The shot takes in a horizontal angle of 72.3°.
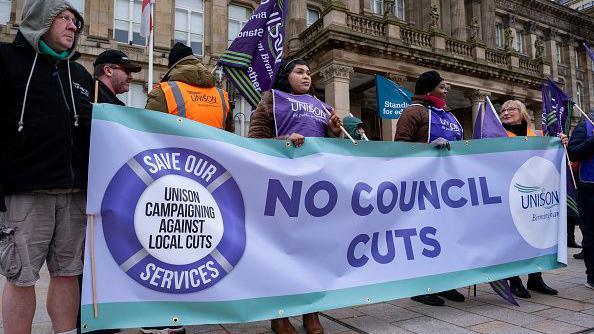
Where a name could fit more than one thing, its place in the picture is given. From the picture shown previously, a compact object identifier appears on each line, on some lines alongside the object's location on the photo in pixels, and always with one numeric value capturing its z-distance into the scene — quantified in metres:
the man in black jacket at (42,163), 2.16
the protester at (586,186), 4.55
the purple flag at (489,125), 4.52
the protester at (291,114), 3.49
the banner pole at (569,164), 4.58
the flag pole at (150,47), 10.69
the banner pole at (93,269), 2.25
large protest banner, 2.40
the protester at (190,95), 3.10
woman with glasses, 4.50
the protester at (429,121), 4.22
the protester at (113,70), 3.42
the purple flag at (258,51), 5.36
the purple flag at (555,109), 5.45
